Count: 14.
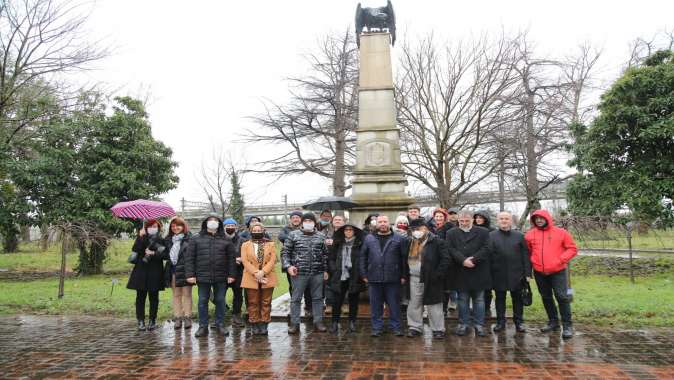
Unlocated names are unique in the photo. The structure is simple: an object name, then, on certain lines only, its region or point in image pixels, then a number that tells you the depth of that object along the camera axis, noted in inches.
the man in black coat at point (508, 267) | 262.1
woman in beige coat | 266.7
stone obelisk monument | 361.7
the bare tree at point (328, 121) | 764.6
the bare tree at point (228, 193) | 1033.5
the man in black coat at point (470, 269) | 259.3
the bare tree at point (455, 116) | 577.3
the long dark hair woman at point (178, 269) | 279.3
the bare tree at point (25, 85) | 553.9
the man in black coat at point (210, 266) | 269.4
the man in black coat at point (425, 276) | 252.1
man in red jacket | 255.4
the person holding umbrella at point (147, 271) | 282.7
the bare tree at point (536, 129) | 589.7
